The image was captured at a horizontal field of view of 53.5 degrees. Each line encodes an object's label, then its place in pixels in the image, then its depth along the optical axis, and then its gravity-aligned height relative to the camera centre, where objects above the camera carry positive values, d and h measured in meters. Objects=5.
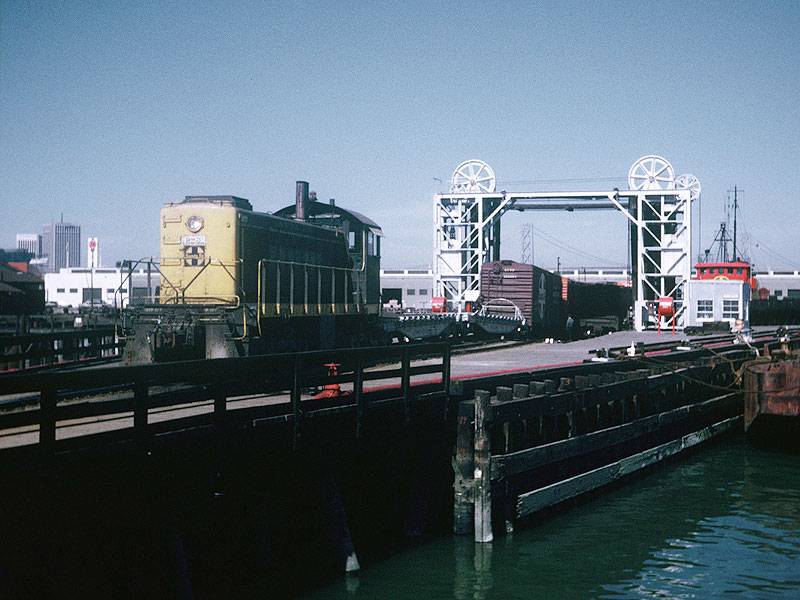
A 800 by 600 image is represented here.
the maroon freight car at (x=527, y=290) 40.22 +0.76
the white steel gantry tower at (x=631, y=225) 51.00 +5.18
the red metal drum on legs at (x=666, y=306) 49.25 -0.12
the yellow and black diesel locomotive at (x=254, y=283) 17.56 +0.59
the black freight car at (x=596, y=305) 47.53 -0.02
